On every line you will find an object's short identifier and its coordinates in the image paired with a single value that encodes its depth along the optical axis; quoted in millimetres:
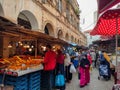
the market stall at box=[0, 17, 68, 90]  2696
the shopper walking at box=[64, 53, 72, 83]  4629
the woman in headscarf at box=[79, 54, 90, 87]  4467
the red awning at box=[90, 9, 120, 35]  2524
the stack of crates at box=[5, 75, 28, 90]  2762
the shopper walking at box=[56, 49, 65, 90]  4062
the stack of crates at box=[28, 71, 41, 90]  3172
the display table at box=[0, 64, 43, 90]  2755
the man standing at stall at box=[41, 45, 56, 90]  3503
